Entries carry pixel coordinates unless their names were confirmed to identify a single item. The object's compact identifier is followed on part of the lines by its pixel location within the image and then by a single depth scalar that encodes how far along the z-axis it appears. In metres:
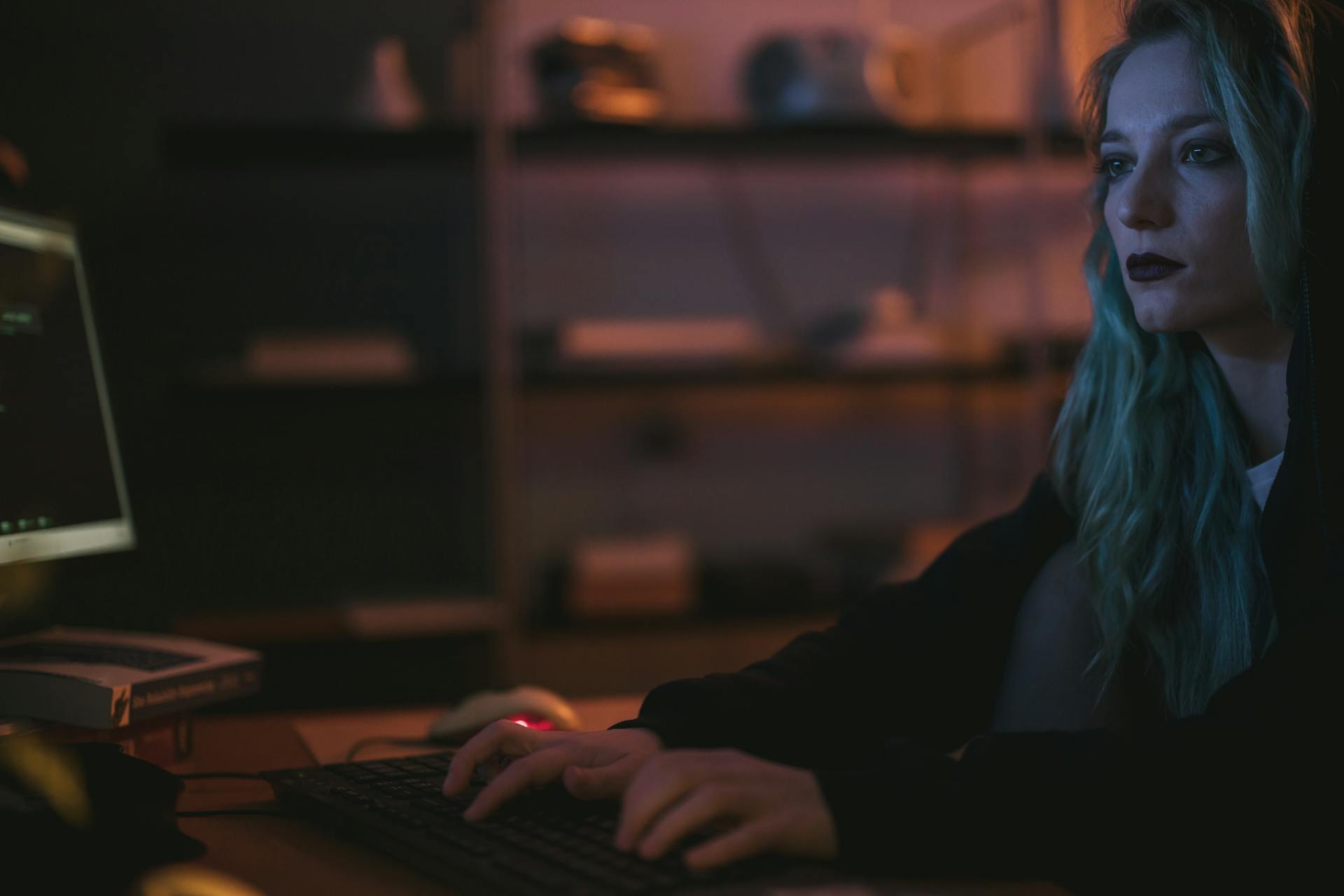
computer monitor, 1.06
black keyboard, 0.66
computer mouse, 1.15
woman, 0.73
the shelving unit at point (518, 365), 2.46
